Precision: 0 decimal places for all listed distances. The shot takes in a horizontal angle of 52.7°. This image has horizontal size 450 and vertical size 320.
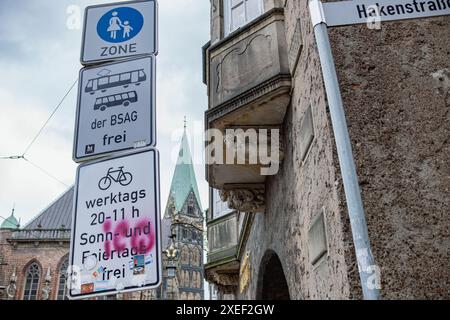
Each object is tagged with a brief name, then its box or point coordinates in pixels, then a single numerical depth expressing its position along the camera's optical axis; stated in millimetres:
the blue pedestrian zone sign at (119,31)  3021
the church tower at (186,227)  66812
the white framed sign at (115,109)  2629
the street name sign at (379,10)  2768
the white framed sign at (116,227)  2199
